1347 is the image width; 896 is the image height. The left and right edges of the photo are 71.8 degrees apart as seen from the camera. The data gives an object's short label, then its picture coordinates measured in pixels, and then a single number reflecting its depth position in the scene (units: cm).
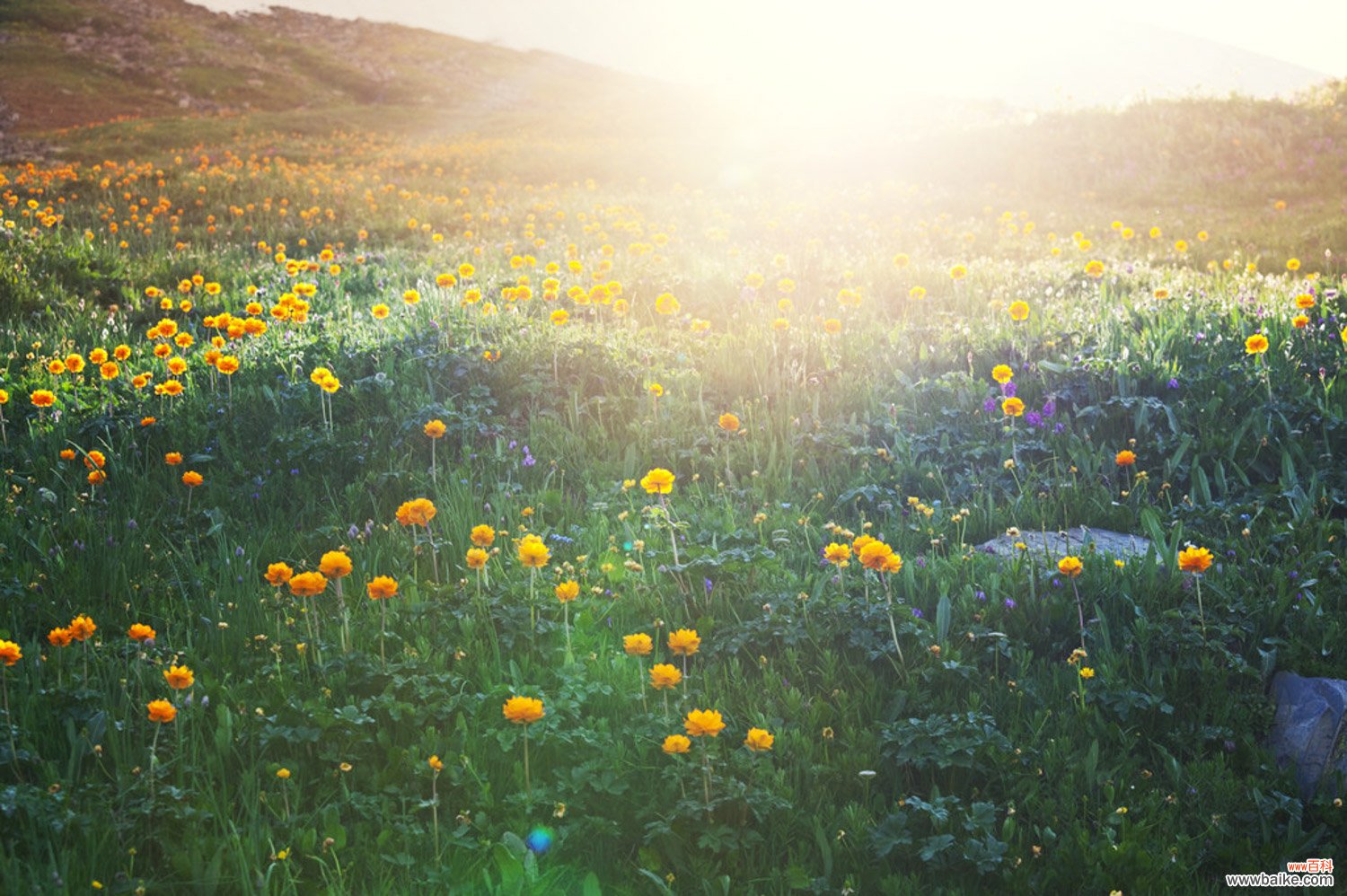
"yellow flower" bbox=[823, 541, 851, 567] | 341
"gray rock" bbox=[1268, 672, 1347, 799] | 300
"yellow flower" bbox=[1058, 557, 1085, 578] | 331
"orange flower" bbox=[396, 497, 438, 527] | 349
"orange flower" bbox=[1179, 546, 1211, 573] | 320
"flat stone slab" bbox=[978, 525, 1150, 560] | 415
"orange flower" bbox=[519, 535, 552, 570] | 316
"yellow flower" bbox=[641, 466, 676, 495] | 367
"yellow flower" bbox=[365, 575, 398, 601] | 309
